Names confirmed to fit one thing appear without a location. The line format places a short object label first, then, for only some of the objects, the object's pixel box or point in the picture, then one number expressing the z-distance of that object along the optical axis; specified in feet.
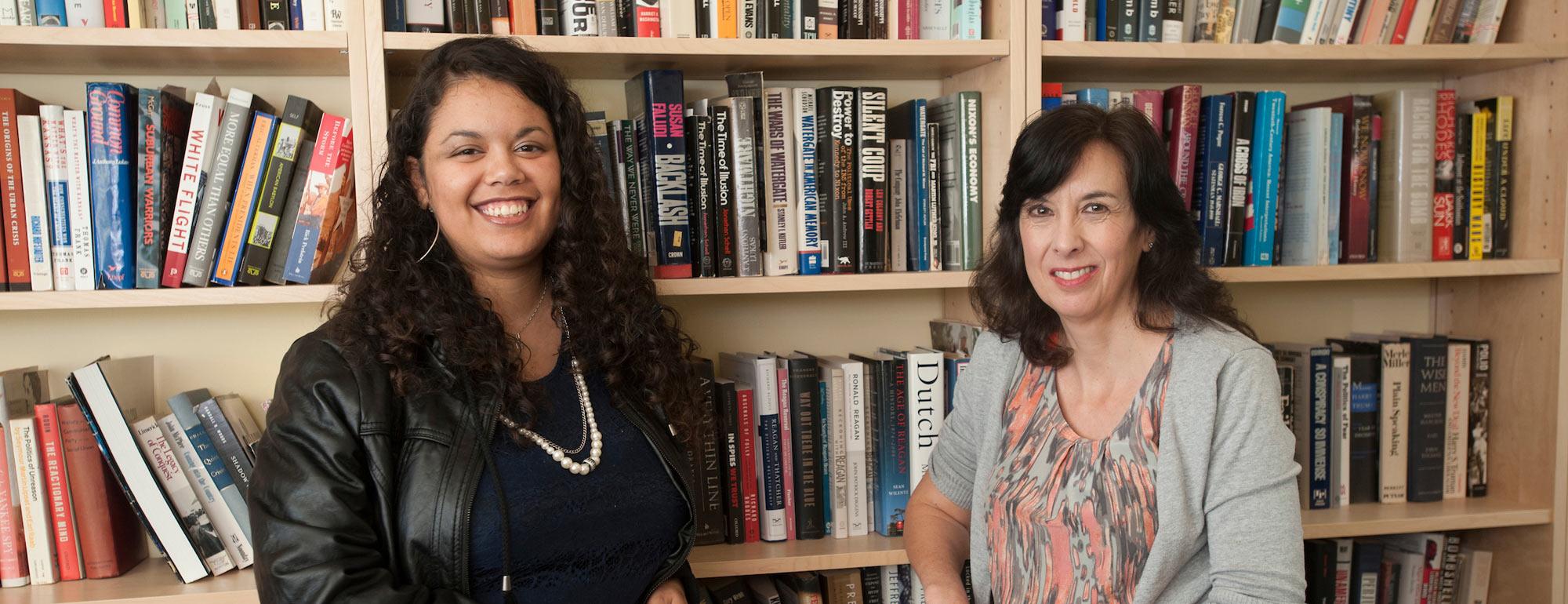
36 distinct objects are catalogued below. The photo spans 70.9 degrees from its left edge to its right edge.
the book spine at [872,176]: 5.72
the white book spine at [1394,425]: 6.44
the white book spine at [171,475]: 5.12
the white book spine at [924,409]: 5.88
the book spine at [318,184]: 5.10
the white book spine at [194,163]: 5.00
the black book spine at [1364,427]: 6.43
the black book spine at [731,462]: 5.70
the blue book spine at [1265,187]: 6.10
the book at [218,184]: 5.02
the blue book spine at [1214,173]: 6.02
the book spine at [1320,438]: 6.36
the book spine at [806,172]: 5.68
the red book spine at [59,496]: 5.08
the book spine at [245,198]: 5.05
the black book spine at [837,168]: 5.69
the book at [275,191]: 5.07
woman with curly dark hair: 3.72
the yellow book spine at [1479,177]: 6.37
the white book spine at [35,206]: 4.95
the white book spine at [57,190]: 4.95
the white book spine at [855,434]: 5.88
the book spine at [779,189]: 5.66
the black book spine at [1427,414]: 6.46
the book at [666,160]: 5.39
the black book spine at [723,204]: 5.53
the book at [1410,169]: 6.26
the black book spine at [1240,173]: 6.06
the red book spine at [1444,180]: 6.31
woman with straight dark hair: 4.10
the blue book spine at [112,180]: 4.92
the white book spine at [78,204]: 4.96
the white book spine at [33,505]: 5.06
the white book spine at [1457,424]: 6.54
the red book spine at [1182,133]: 5.99
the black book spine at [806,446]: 5.80
